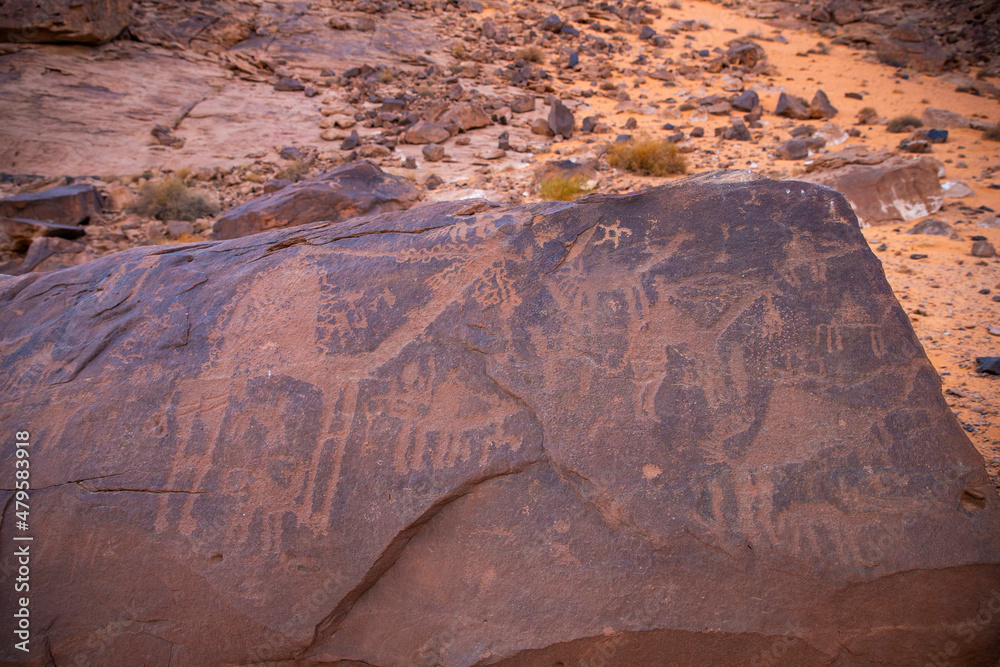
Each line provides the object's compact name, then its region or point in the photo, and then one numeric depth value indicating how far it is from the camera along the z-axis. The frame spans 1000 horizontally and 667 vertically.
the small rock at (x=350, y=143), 7.05
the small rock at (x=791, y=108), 7.41
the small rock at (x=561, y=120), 7.32
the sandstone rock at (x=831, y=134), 6.53
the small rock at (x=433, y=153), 6.62
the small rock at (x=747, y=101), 7.67
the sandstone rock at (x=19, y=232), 5.07
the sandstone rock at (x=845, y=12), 11.47
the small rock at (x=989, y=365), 2.83
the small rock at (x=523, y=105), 8.23
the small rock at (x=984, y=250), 3.87
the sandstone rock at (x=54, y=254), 4.71
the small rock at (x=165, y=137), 7.34
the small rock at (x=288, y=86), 8.76
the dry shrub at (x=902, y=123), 6.80
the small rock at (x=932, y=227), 4.32
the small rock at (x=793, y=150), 5.98
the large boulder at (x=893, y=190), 4.59
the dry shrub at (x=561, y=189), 5.22
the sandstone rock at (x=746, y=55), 9.72
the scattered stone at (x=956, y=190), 4.80
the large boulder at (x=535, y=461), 1.49
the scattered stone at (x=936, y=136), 6.26
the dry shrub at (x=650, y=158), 5.98
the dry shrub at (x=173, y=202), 5.65
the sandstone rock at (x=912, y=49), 9.28
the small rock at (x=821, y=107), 7.50
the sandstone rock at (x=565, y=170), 5.57
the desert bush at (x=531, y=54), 9.96
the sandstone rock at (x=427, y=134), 7.17
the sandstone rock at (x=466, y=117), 7.45
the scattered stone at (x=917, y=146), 5.96
